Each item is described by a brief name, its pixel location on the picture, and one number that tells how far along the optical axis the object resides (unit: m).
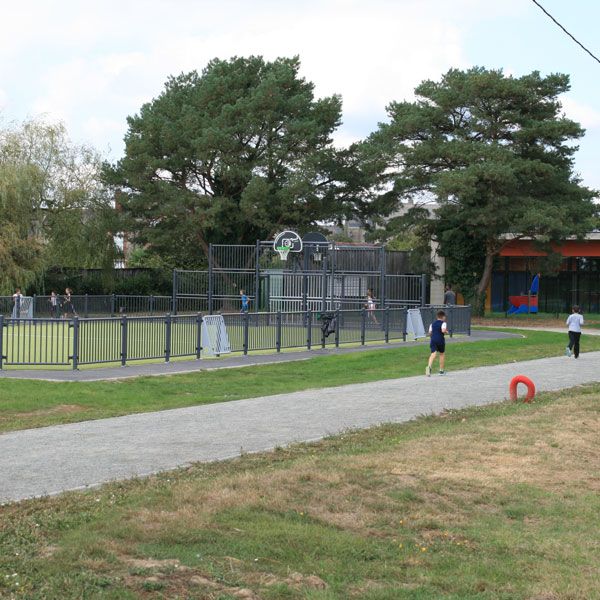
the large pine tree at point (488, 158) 45.25
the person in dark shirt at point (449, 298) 40.03
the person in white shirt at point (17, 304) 37.36
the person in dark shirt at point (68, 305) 42.01
